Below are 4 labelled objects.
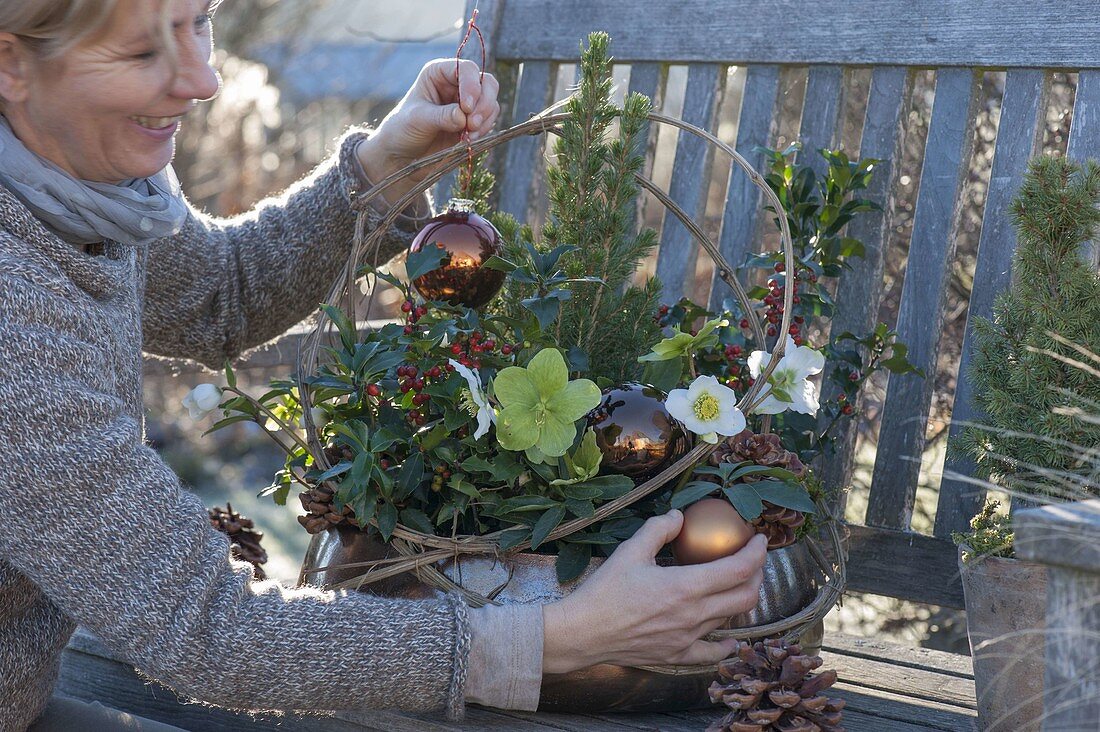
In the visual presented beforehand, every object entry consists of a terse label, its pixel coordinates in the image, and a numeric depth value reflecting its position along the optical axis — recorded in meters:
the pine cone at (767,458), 1.19
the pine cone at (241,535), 1.74
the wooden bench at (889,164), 1.54
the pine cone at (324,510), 1.26
